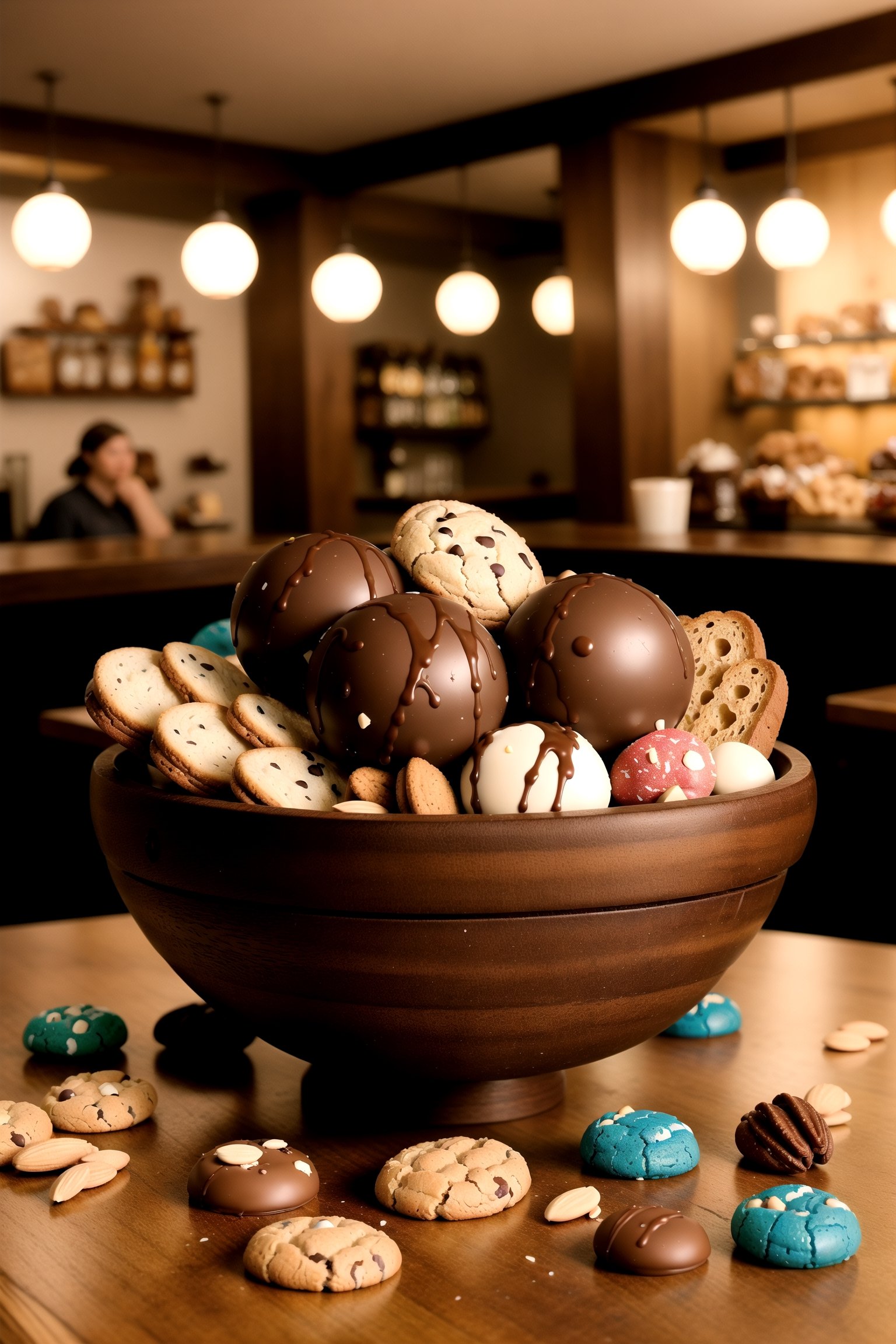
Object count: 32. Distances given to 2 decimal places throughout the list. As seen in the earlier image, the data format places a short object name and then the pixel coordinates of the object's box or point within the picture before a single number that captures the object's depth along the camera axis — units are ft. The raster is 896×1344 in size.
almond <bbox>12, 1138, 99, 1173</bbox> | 2.56
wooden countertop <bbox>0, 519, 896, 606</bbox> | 10.71
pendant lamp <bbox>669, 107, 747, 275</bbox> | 16.12
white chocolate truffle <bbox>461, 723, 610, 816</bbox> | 2.51
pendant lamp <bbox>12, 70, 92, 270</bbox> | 15.60
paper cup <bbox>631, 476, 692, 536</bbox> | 13.79
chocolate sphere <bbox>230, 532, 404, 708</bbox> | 2.92
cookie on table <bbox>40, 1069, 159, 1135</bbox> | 2.77
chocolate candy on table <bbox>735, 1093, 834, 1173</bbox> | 2.55
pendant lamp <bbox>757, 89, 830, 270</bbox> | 16.63
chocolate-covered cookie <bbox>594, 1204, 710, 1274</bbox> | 2.21
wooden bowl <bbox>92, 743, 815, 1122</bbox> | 2.32
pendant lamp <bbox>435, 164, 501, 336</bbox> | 19.53
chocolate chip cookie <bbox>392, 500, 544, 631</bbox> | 3.00
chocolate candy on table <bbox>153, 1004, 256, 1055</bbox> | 3.17
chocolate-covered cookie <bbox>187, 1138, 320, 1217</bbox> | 2.41
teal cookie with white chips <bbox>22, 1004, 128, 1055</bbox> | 3.16
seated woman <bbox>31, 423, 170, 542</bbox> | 17.49
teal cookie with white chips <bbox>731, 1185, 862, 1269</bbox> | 2.22
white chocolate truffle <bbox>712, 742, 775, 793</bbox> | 2.72
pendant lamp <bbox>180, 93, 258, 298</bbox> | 16.74
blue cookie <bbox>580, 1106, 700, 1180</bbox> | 2.55
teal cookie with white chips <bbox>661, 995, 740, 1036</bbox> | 3.29
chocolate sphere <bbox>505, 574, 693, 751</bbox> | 2.75
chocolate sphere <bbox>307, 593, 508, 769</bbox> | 2.64
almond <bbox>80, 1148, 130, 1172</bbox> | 2.57
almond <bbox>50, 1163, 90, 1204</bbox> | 2.46
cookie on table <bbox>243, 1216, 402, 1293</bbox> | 2.17
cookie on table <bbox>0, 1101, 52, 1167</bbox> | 2.62
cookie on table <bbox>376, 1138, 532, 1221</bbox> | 2.38
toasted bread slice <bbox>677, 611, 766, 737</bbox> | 3.19
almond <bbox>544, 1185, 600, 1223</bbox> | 2.38
